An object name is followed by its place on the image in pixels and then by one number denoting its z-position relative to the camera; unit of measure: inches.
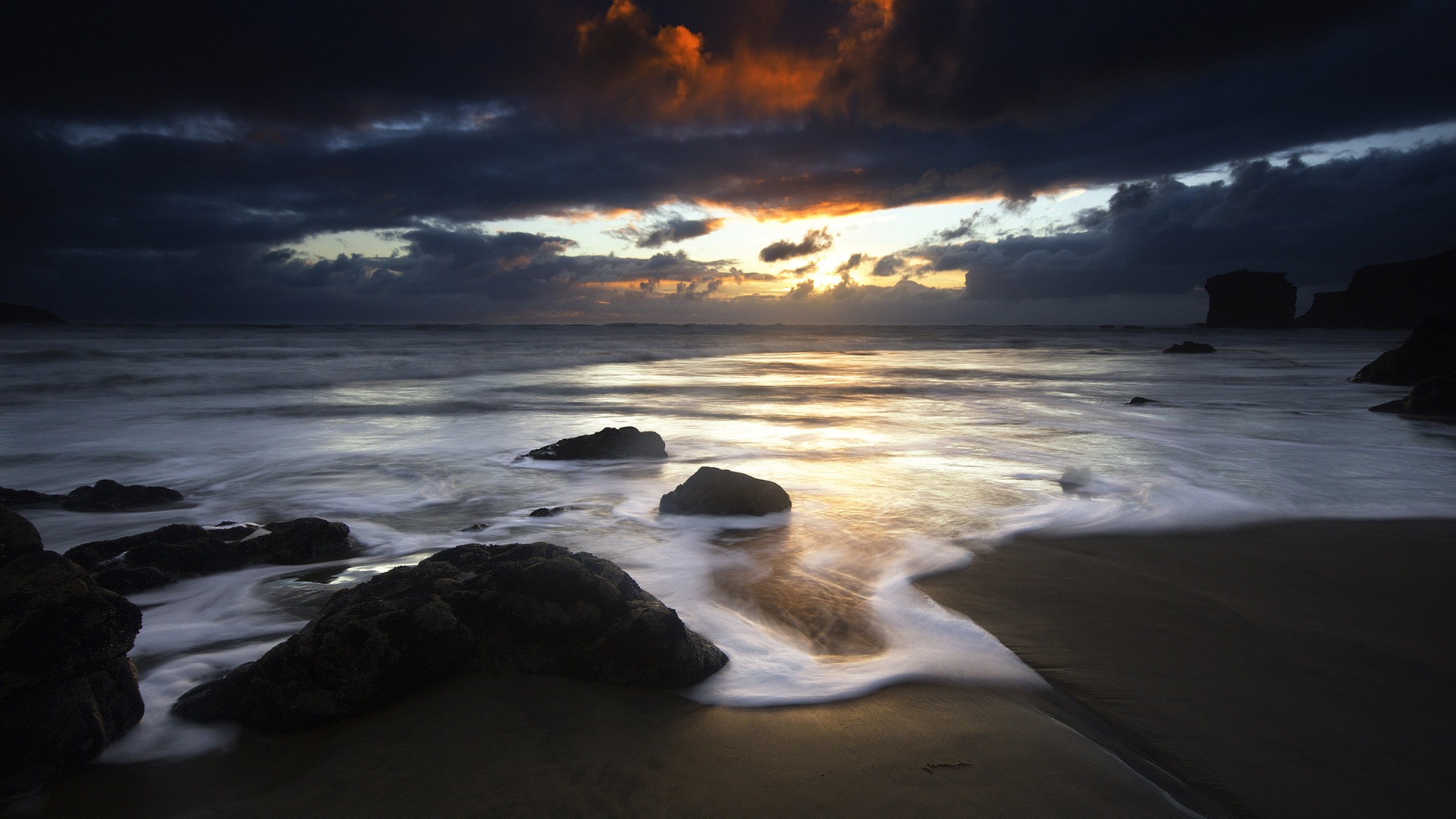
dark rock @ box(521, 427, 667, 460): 310.2
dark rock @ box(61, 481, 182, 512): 234.4
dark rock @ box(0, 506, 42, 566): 94.6
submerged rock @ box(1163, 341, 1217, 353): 1467.8
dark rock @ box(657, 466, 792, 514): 212.1
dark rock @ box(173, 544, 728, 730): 96.9
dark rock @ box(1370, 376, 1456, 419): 421.7
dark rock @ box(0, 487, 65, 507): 229.3
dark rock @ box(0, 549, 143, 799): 82.1
